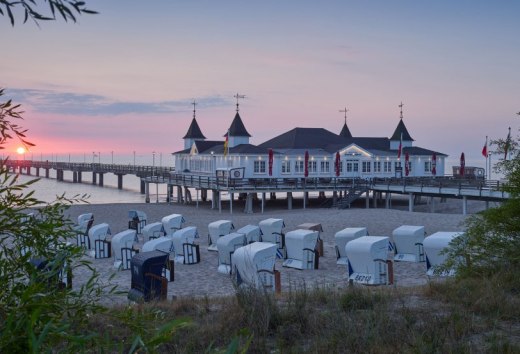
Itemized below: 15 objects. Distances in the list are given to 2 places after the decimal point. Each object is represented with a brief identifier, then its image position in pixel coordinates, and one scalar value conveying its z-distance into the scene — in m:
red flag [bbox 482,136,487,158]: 43.05
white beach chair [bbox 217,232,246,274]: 17.75
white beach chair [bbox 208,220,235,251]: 22.75
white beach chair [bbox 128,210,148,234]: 28.73
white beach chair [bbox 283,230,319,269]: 18.17
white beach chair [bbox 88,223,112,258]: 21.86
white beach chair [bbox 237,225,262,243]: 21.09
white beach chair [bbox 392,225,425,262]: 19.11
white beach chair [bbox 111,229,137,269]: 19.08
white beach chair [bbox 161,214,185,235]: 25.20
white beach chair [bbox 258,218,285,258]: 22.19
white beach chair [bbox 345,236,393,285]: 15.16
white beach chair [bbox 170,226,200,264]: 19.81
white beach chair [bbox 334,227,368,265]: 18.75
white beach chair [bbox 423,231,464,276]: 16.02
